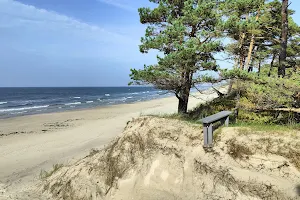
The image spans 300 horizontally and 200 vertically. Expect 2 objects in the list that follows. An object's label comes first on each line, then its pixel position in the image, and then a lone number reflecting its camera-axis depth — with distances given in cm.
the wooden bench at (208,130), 728
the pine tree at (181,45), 954
